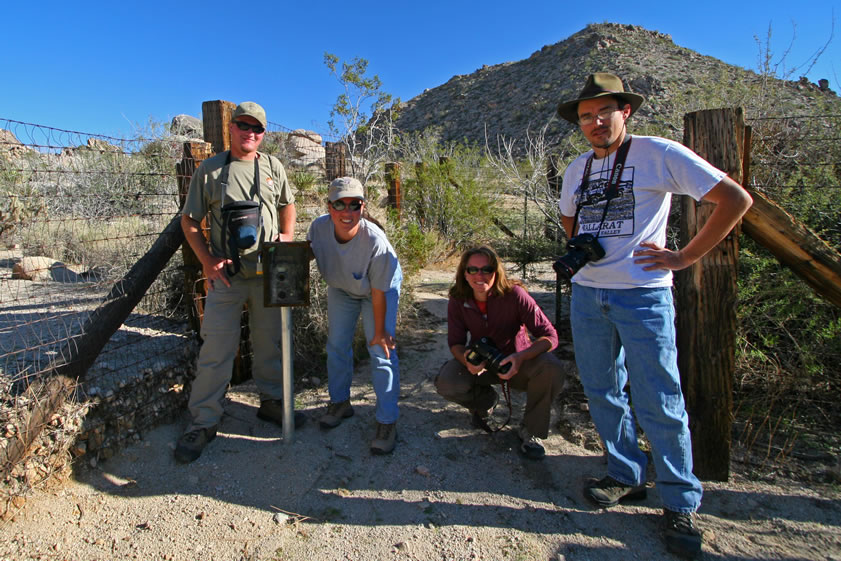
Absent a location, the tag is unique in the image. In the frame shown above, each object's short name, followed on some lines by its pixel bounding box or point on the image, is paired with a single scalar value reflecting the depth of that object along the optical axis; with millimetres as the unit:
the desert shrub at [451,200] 8945
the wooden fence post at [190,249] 3473
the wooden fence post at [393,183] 7620
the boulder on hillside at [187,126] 15691
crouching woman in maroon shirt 3008
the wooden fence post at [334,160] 5484
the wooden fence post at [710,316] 2600
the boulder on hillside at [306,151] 12256
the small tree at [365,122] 8188
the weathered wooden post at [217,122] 3520
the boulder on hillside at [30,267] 5531
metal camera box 2791
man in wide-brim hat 2178
